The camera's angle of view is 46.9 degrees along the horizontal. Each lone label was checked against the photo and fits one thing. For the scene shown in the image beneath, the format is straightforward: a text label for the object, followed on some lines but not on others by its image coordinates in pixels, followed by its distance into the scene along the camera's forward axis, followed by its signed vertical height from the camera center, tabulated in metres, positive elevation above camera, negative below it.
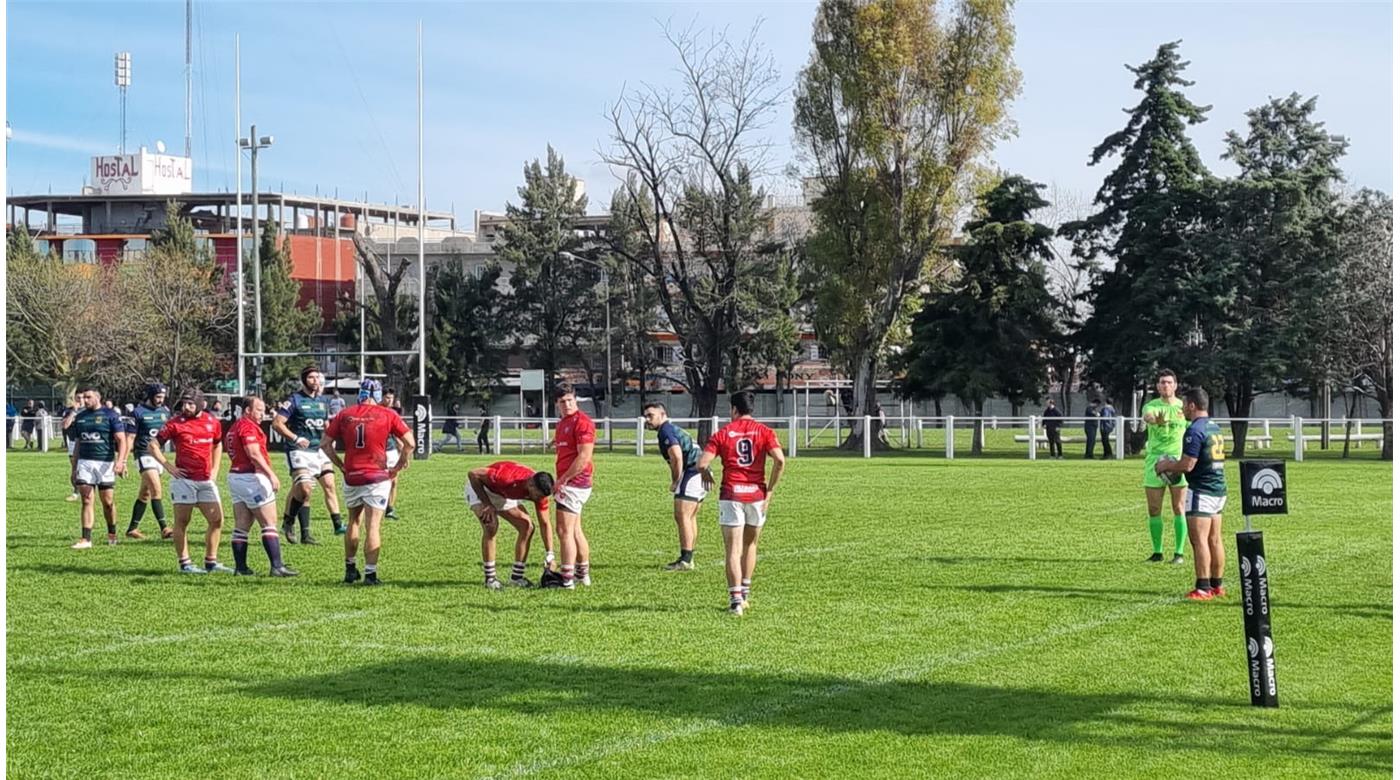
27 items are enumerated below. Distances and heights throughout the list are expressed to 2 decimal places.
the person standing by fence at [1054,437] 41.50 -1.05
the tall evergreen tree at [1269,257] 45.41 +3.96
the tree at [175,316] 67.56 +3.90
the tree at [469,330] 78.00 +3.54
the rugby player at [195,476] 14.83 -0.64
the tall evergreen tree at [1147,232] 46.88 +4.88
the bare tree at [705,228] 53.22 +6.13
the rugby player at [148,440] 18.03 -0.38
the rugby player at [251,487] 14.50 -0.74
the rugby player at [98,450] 17.78 -0.48
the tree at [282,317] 75.75 +4.32
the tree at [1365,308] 44.31 +2.32
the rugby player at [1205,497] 12.66 -0.81
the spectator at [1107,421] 40.15 -0.66
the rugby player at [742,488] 12.10 -0.67
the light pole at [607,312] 77.50 +4.31
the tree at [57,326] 66.19 +3.33
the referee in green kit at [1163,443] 14.91 -0.45
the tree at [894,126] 49.25 +8.39
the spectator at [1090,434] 40.44 -0.96
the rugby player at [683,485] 15.24 -0.80
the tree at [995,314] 48.78 +2.53
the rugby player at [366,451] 13.52 -0.40
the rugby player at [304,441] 17.64 -0.40
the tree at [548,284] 78.50 +5.76
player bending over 13.19 -0.77
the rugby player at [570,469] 13.16 -0.56
